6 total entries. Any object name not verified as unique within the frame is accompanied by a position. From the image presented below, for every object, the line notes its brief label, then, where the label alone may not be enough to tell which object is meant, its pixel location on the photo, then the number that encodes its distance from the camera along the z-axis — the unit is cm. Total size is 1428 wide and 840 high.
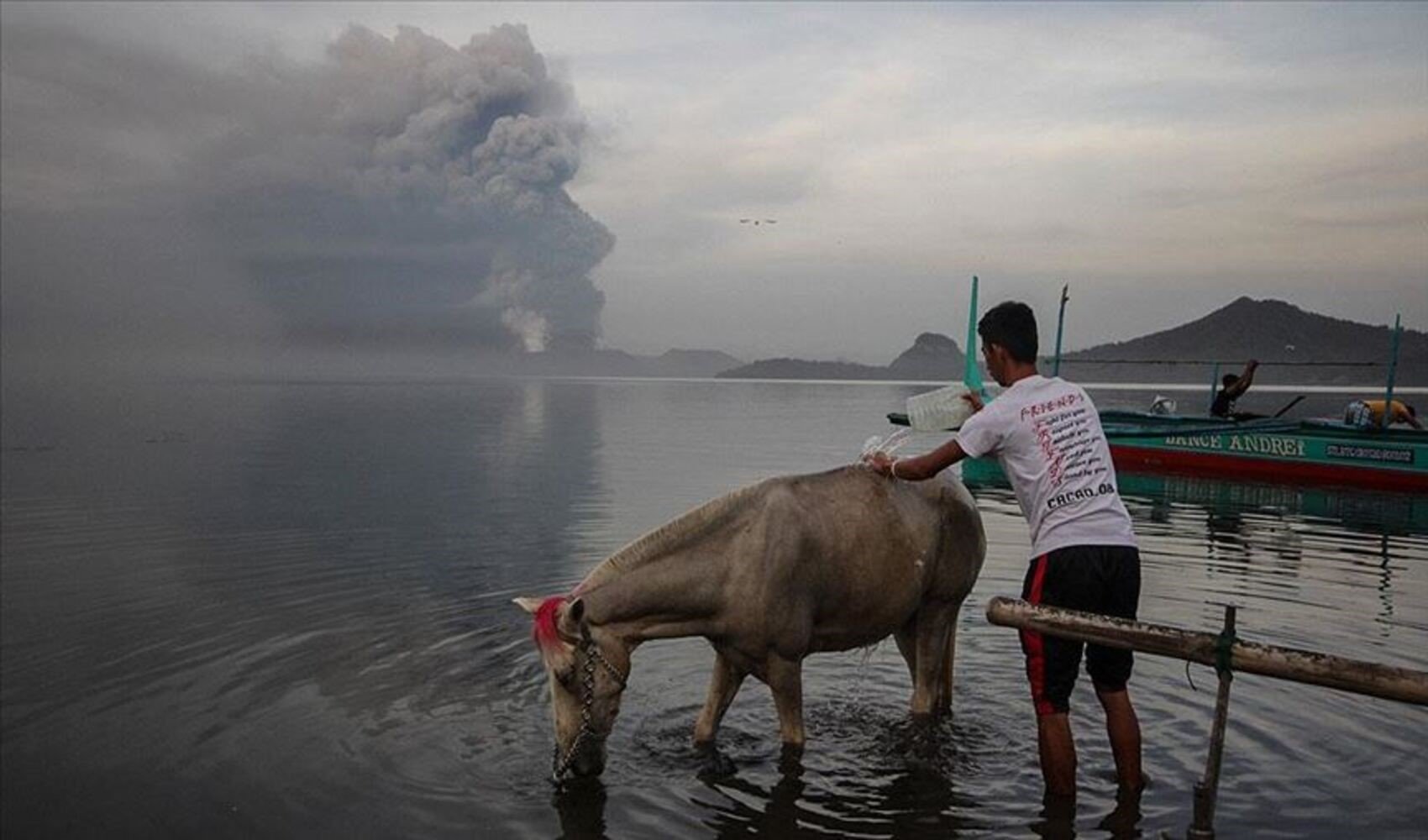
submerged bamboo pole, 555
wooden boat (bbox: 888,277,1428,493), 2612
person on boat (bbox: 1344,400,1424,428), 2761
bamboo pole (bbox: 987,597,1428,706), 496
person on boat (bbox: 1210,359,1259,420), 2937
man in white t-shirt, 655
